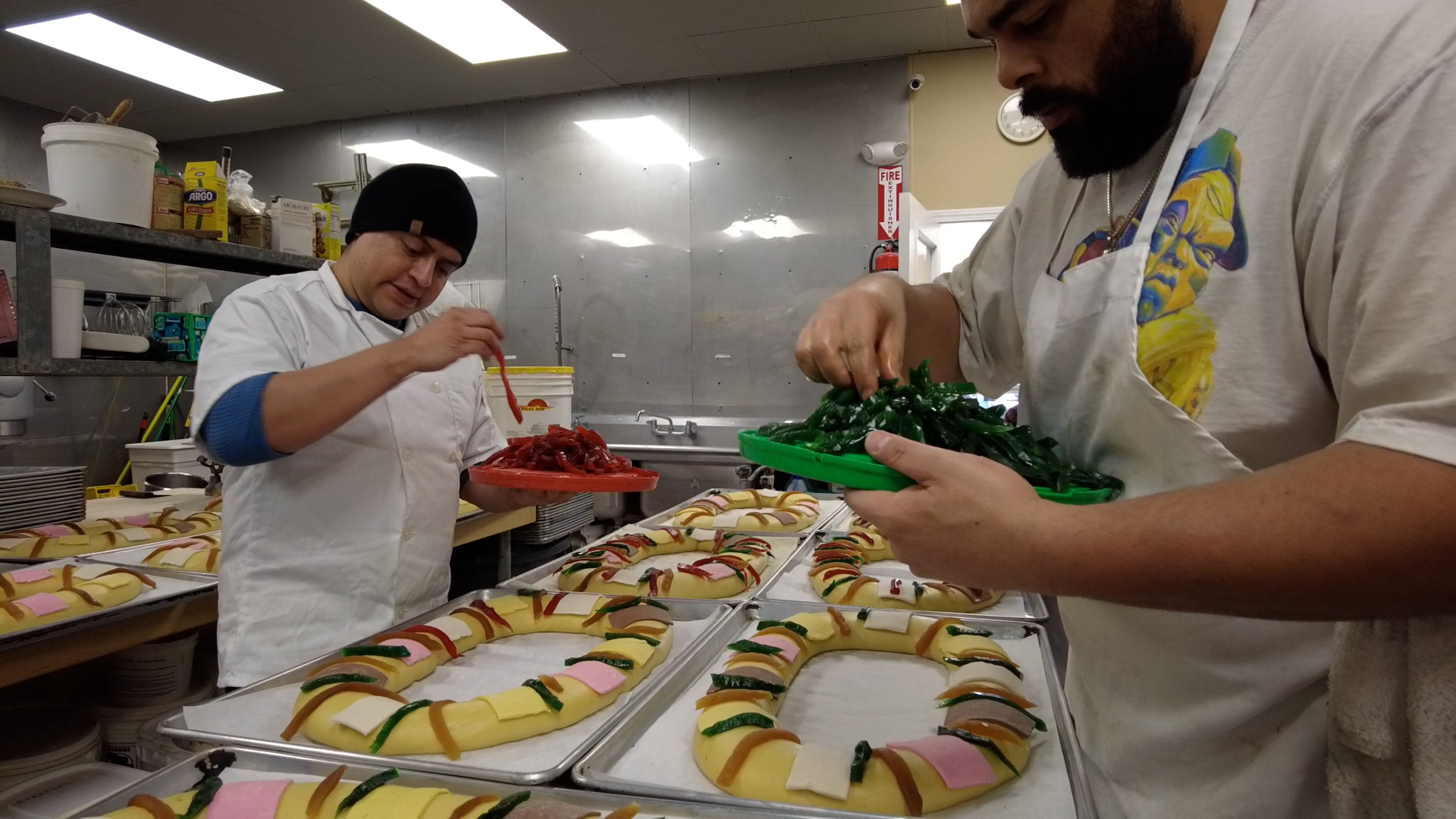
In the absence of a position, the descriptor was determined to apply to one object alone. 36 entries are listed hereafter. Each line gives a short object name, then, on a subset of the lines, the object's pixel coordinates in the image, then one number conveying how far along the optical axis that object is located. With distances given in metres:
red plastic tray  1.78
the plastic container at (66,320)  2.41
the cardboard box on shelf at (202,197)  2.58
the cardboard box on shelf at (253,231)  2.92
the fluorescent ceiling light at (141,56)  5.02
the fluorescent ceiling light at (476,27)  4.75
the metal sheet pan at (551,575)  2.30
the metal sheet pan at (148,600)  1.98
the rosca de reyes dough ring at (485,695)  1.36
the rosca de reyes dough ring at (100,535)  2.77
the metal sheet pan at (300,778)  1.16
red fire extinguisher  5.30
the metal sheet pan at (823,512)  3.17
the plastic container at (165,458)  4.16
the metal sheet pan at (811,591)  2.12
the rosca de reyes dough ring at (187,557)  2.54
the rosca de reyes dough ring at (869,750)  1.20
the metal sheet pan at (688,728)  1.17
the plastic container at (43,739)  2.48
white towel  0.83
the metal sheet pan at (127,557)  2.69
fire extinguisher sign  5.43
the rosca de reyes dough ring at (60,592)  2.04
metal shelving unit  1.99
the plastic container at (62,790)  2.19
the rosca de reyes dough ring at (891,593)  2.14
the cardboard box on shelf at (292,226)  2.97
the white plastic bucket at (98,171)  2.24
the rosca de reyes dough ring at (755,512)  3.08
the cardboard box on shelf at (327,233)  3.28
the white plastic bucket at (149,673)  3.01
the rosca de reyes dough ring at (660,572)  2.22
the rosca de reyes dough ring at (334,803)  1.11
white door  4.38
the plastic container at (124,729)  2.97
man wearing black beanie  1.74
